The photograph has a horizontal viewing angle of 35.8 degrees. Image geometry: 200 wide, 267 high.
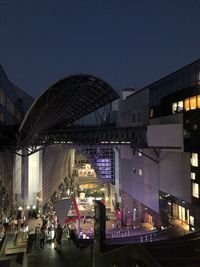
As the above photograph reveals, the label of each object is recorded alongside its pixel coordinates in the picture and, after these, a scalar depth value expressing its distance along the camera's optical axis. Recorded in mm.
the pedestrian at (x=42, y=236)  19409
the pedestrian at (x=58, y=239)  18820
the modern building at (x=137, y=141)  25875
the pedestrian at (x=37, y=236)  20703
